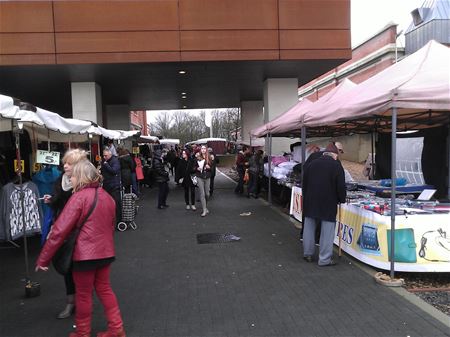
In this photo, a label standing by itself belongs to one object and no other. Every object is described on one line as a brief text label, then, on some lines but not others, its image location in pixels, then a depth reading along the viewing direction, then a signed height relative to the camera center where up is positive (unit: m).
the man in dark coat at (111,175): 9.06 -0.61
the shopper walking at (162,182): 12.44 -1.08
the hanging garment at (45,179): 7.49 -0.55
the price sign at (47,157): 6.49 -0.15
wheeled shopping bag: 9.38 -1.45
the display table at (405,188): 7.96 -0.90
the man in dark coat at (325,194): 6.20 -0.75
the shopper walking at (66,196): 4.03 -0.49
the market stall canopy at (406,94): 5.35 +0.62
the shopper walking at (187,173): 11.84 -0.79
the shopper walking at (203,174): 11.07 -0.78
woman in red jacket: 3.64 -0.83
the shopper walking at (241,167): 15.83 -0.87
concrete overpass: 12.42 +3.16
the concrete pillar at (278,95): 15.70 +1.71
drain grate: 8.13 -1.80
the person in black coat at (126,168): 10.47 -0.55
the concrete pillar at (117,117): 23.00 +1.53
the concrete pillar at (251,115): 21.80 +1.44
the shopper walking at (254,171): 14.41 -0.93
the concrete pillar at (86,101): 14.99 +1.58
